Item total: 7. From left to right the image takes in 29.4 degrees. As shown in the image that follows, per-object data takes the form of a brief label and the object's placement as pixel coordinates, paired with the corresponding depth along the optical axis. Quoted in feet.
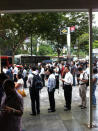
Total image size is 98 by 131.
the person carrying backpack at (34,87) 20.13
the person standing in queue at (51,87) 21.21
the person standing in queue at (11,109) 8.86
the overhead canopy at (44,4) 13.94
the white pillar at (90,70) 15.92
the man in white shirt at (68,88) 22.04
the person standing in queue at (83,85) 22.44
